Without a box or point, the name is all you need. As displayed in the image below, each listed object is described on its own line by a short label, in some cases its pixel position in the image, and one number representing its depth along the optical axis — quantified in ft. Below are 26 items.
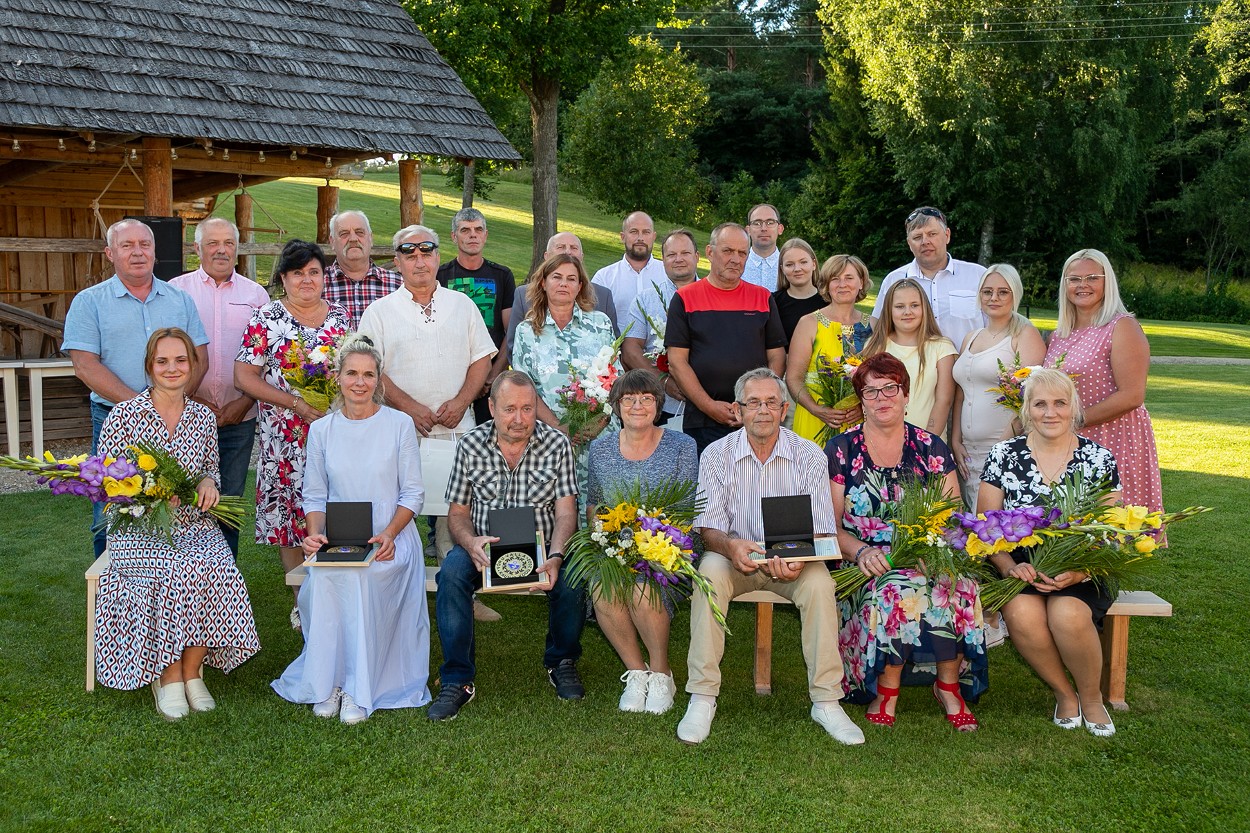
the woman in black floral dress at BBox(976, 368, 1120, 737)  15.26
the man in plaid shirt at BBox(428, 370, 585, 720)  16.46
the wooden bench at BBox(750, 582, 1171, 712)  16.15
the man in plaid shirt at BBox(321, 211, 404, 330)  20.35
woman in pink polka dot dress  17.42
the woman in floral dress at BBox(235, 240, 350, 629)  18.45
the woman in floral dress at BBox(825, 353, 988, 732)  15.40
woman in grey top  16.38
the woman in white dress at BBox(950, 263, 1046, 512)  18.43
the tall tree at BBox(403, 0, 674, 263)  60.03
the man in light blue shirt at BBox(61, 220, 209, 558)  17.79
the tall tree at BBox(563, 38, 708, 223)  97.40
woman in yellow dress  19.39
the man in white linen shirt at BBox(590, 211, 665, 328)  23.36
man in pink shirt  19.62
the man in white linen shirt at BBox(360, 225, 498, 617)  19.13
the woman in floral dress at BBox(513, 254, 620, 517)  19.07
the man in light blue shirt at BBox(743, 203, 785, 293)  25.27
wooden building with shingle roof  34.14
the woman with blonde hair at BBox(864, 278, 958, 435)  18.57
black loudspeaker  32.27
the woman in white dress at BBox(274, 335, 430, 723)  16.14
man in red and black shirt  19.53
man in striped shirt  15.55
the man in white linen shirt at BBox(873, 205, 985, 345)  20.75
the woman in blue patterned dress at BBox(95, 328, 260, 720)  15.75
